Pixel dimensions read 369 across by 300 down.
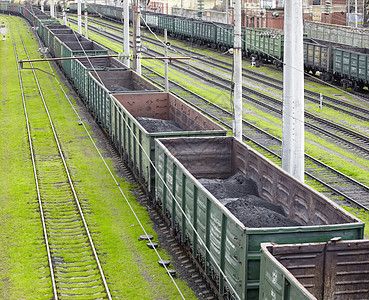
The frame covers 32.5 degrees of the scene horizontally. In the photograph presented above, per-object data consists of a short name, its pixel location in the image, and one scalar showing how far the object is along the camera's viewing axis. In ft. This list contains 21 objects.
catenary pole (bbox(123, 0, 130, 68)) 131.44
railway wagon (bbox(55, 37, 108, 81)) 136.56
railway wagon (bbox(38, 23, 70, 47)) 191.70
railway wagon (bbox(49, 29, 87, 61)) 163.22
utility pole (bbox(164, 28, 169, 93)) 97.29
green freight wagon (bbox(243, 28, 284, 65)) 167.73
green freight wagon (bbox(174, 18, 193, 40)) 234.42
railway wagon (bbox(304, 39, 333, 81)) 142.72
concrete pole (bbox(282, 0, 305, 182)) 55.11
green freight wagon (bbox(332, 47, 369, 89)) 126.11
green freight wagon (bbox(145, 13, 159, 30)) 276.06
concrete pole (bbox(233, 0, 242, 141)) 71.26
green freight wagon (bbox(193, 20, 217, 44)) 213.03
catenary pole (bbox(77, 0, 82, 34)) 206.05
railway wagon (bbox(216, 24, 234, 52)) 195.90
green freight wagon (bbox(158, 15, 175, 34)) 255.09
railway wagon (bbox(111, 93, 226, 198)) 61.67
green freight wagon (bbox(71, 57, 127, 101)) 111.86
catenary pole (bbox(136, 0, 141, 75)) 110.88
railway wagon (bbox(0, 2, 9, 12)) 422.82
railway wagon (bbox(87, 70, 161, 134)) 89.40
